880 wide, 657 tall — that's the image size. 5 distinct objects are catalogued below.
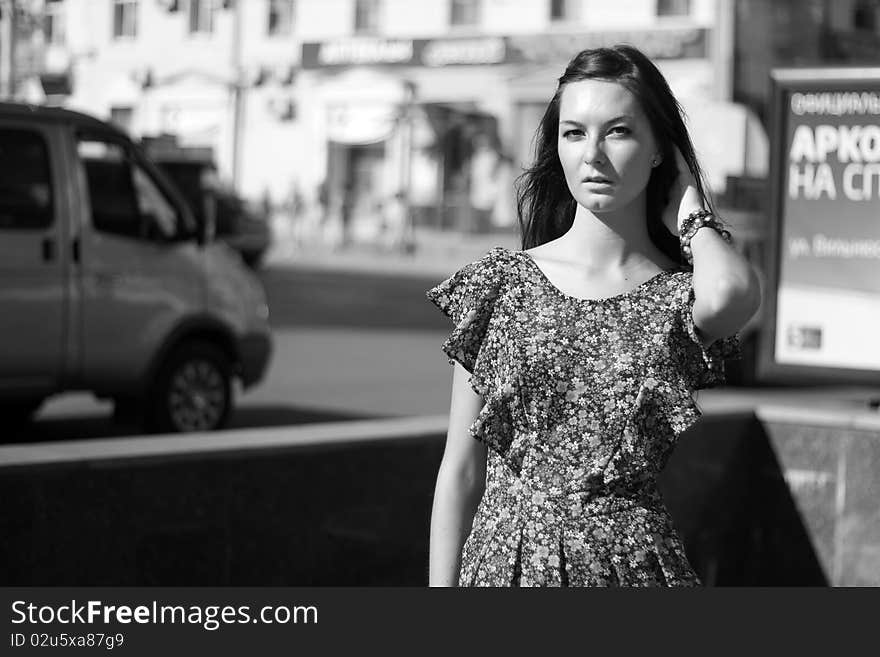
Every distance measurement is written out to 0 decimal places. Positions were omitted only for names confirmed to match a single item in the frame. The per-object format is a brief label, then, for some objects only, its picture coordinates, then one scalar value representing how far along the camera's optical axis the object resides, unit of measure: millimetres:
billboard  7195
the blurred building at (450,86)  30203
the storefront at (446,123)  37438
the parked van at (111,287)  9055
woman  2719
